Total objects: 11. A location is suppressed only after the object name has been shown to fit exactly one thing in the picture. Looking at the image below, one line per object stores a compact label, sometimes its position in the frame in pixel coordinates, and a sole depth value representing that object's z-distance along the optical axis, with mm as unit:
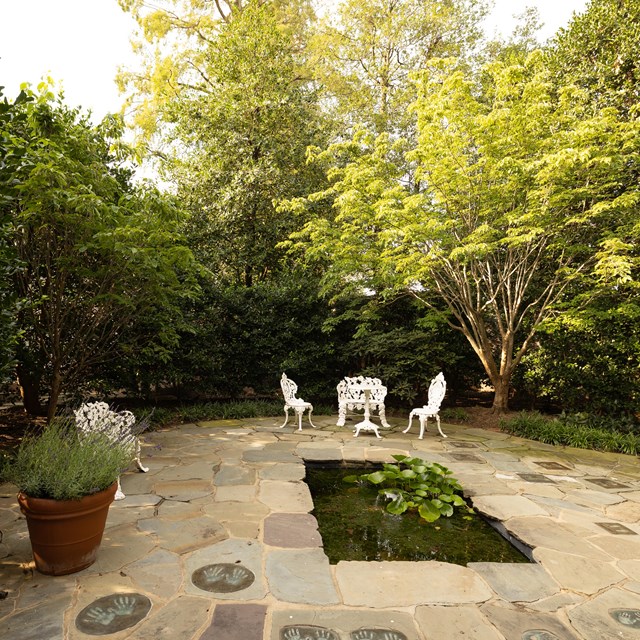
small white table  6787
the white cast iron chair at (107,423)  3908
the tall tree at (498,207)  6133
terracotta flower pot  2584
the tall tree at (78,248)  4336
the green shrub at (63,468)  2607
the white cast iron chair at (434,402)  6719
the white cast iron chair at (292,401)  7137
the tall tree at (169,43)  14062
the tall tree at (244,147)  10492
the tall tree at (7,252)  2918
